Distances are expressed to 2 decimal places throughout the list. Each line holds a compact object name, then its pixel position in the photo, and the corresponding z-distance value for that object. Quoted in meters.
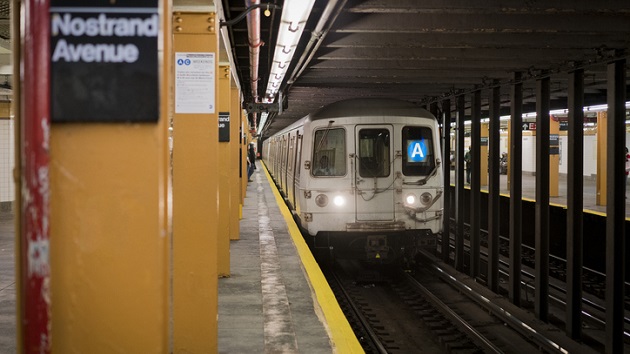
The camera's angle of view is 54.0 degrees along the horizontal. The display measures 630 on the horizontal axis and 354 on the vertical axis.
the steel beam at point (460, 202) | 11.31
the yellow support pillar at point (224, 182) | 7.50
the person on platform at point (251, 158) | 26.77
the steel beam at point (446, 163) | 12.20
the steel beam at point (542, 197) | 8.52
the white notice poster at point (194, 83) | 4.54
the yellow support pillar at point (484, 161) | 25.05
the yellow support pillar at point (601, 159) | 15.76
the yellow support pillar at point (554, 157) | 19.00
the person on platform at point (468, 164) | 24.85
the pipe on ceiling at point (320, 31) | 5.20
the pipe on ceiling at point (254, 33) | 5.71
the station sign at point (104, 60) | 2.34
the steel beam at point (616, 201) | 6.84
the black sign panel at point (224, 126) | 7.81
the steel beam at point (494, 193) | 9.95
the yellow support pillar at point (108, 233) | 2.43
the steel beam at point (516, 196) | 9.20
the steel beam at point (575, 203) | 7.73
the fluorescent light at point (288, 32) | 5.06
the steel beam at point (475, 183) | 10.59
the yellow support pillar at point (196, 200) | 4.56
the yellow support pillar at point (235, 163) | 10.29
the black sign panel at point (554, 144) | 19.06
